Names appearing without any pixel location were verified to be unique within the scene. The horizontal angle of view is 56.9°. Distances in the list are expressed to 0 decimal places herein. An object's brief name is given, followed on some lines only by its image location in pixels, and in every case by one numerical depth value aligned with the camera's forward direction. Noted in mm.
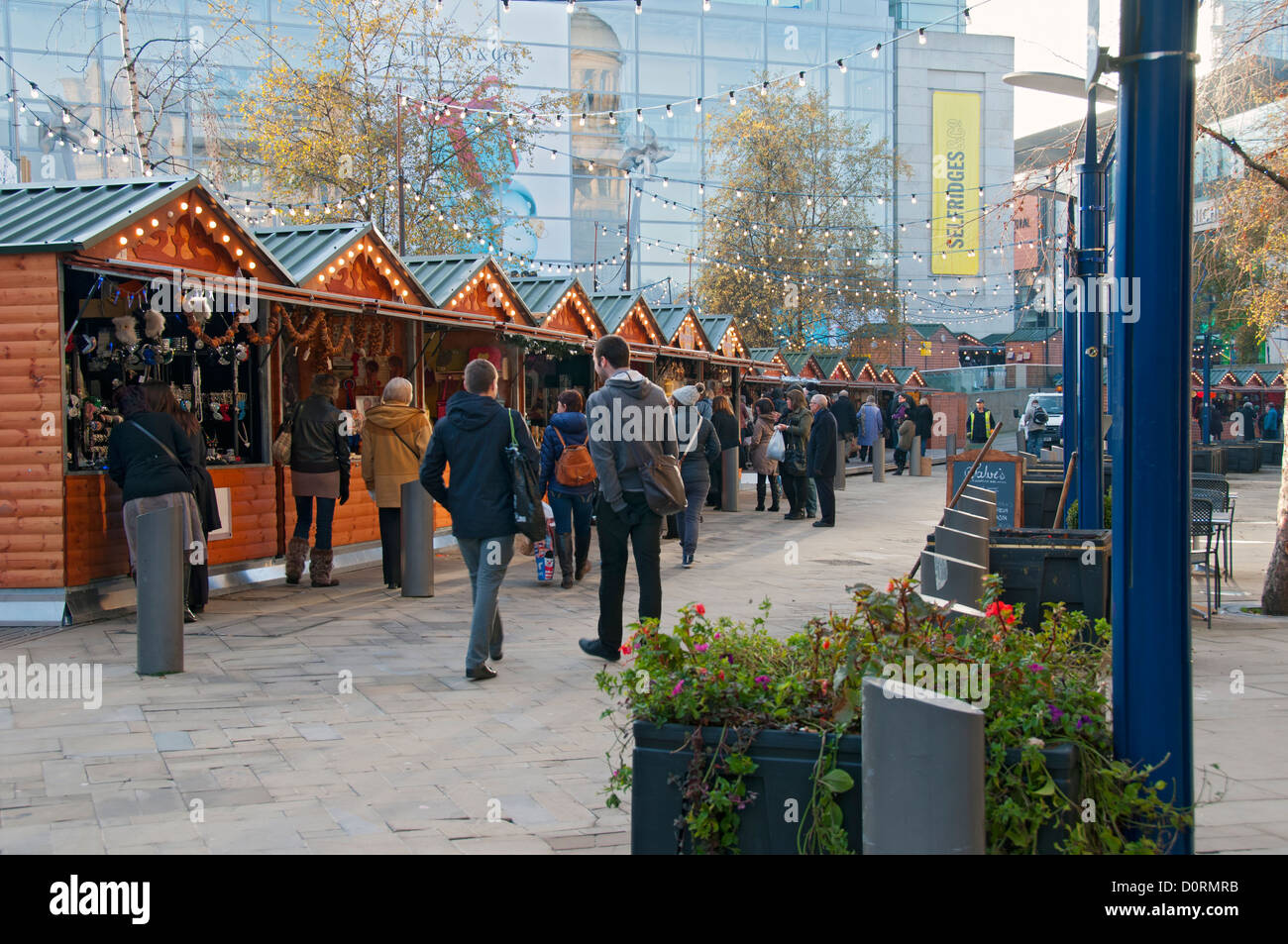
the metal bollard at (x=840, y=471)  22641
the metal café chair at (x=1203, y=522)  9310
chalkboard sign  11461
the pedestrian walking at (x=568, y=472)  10188
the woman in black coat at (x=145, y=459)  7938
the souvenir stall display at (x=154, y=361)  8688
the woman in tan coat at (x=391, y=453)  10133
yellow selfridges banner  57438
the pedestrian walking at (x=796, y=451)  16719
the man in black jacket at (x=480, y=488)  6781
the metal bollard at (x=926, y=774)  2961
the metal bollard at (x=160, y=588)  6762
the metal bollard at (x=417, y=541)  9586
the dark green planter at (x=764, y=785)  3223
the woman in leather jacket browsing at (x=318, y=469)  10094
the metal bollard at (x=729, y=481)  18453
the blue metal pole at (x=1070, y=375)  11742
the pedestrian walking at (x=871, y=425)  27469
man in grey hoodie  6887
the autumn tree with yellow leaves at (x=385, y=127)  23391
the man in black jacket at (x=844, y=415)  24141
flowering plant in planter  3195
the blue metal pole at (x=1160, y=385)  3209
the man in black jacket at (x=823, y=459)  15406
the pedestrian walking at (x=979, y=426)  36281
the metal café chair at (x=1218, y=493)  10245
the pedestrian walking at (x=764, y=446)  17500
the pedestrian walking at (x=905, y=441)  29688
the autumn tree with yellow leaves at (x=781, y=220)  38312
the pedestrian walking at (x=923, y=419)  32562
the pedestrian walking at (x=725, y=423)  16422
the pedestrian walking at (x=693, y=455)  12164
